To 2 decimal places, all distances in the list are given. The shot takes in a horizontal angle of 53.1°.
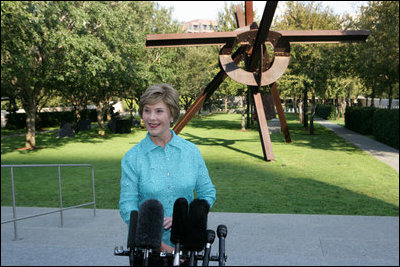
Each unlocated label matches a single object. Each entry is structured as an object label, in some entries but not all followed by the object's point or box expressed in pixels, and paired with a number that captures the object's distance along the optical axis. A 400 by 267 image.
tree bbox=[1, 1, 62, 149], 17.59
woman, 1.35
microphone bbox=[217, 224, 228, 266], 1.38
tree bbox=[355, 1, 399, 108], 10.36
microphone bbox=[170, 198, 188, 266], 1.30
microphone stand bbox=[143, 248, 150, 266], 1.36
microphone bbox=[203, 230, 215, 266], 1.38
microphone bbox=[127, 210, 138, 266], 1.33
